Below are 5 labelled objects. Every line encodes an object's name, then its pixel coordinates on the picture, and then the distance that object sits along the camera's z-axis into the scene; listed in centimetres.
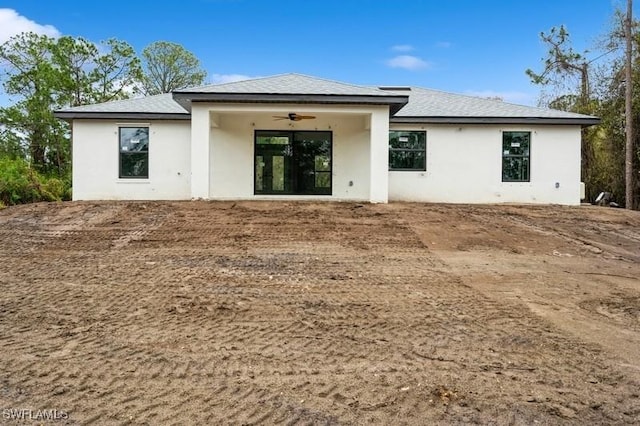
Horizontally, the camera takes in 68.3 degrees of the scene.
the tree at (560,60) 2752
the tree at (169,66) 3500
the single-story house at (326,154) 1609
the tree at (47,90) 2812
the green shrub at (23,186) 1798
